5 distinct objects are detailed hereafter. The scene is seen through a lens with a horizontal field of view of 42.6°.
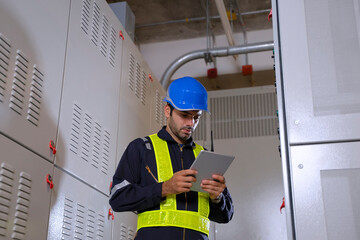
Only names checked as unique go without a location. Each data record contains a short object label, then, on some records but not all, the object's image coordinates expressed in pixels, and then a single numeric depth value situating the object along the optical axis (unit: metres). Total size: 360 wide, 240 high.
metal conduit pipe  5.81
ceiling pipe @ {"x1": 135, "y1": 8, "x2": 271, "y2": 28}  6.18
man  2.26
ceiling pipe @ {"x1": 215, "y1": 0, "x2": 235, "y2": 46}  4.86
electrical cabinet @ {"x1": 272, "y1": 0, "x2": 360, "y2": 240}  1.80
